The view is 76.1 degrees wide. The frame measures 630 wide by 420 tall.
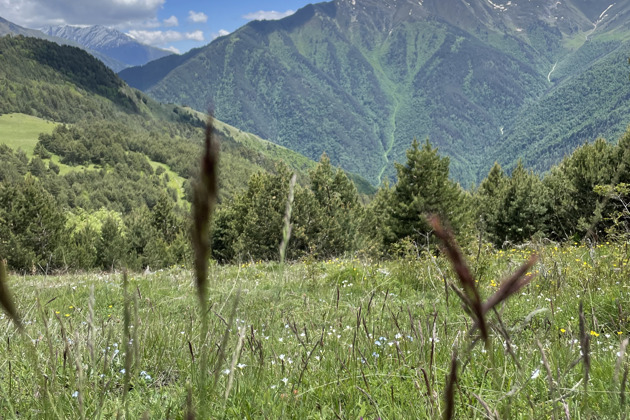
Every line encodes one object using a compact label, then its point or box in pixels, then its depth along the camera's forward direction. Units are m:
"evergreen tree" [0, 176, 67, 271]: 39.25
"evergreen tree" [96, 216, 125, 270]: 52.35
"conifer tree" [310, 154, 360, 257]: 37.59
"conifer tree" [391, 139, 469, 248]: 29.80
